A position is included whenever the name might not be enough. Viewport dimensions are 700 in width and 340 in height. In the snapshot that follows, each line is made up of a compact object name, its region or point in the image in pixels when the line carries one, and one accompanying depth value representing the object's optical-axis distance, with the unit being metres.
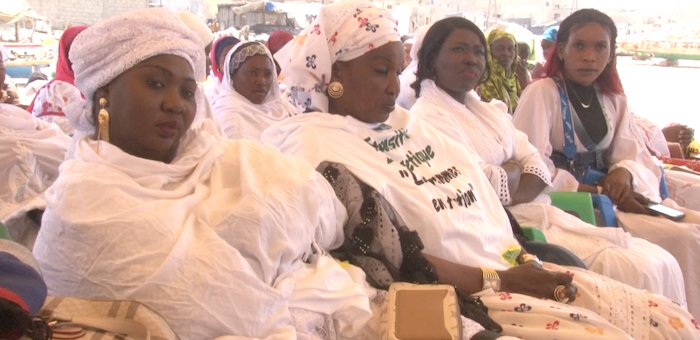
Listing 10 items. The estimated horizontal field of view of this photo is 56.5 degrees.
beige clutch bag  1.70
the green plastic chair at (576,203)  3.15
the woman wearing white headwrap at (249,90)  4.35
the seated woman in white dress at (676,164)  3.98
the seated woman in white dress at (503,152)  2.77
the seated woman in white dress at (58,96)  3.76
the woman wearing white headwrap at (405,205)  2.06
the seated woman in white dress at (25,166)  2.30
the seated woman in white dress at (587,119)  3.52
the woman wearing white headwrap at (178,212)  1.44
